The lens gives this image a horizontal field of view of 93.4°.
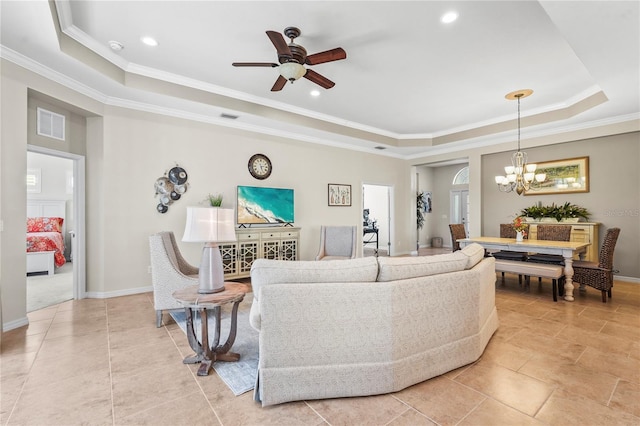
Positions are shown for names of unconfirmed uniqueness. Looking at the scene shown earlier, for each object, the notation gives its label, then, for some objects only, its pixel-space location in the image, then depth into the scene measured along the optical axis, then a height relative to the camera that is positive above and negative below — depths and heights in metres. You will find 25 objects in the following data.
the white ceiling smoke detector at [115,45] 3.29 +1.88
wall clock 5.52 +0.89
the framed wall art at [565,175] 5.55 +0.69
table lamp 2.35 -0.17
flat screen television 5.30 +0.15
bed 5.55 -0.40
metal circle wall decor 4.60 +0.43
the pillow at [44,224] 6.39 -0.20
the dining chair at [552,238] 4.41 -0.42
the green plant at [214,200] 4.87 +0.23
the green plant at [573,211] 5.49 +0.02
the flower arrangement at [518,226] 4.62 -0.21
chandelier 4.68 +0.63
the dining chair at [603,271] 3.78 -0.76
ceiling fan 2.90 +1.53
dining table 3.94 -0.50
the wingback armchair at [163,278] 3.17 -0.69
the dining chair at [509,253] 4.66 -0.66
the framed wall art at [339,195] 6.73 +0.42
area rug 2.11 -1.18
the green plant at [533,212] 5.94 +0.00
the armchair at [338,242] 5.15 -0.51
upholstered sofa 1.85 -0.72
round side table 2.20 -0.85
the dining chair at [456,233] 5.38 -0.38
